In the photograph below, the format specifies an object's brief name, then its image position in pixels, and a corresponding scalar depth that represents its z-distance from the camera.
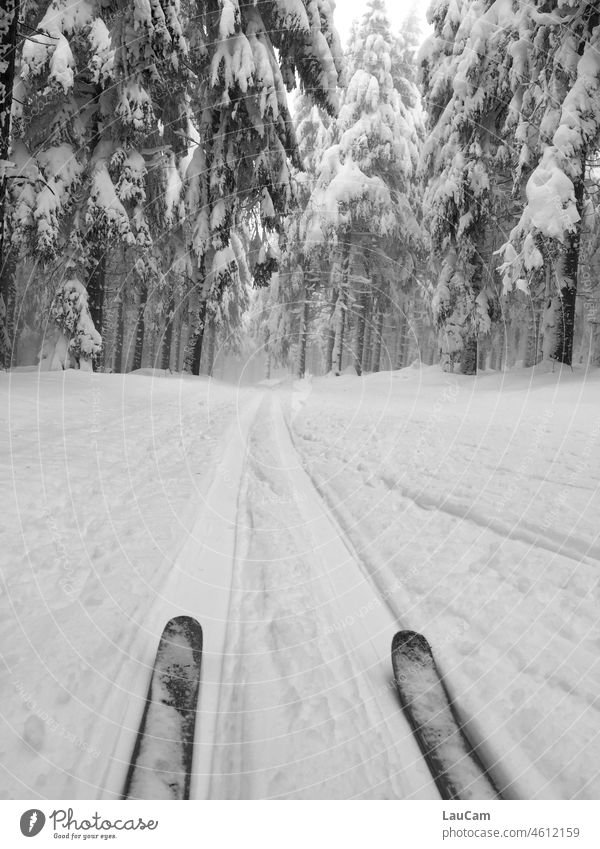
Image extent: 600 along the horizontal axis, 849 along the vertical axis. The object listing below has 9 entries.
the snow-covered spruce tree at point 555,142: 9.23
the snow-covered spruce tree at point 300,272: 18.91
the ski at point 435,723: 1.55
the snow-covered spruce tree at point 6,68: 4.27
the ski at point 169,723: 1.48
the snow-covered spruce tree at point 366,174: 17.42
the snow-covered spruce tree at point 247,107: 11.40
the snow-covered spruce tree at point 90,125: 8.50
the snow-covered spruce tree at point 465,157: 11.69
